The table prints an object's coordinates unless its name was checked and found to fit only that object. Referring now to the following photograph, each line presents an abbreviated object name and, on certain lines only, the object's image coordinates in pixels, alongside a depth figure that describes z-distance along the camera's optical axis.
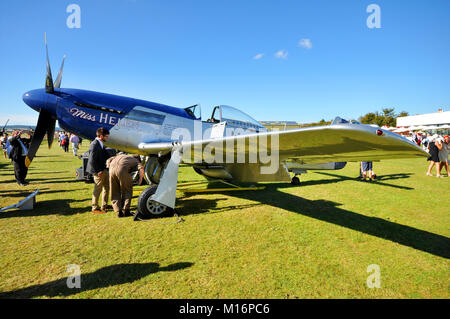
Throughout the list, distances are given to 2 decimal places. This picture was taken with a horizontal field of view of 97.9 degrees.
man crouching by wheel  3.61
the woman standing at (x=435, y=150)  8.07
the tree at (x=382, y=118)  43.91
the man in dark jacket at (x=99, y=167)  3.69
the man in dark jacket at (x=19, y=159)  5.80
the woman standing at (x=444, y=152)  8.04
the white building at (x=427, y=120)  40.41
